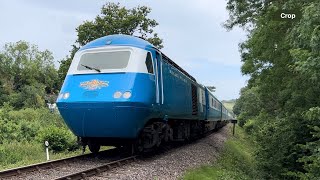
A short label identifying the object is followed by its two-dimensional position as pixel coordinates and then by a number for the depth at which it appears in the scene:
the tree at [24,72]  63.25
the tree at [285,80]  8.56
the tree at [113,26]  38.16
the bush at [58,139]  16.81
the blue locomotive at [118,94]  10.65
